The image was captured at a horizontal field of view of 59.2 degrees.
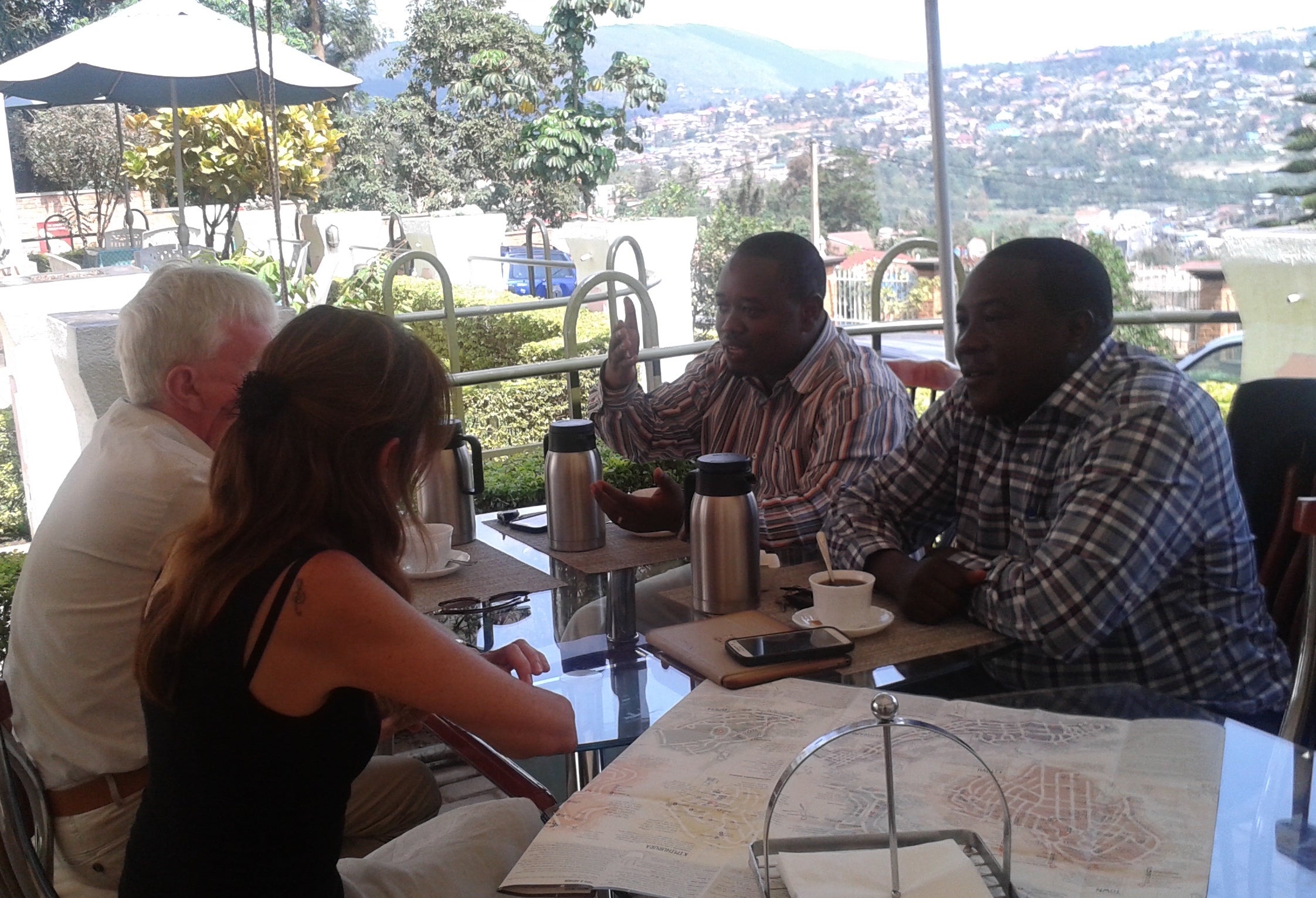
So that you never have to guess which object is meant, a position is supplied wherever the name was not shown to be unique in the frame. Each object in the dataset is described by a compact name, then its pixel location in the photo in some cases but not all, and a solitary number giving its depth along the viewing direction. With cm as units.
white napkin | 103
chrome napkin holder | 103
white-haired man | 169
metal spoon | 180
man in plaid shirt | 175
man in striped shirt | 247
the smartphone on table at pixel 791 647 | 159
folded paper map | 108
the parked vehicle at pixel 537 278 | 1086
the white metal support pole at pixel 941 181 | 335
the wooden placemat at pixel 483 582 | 209
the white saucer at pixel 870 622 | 172
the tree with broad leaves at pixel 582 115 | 1062
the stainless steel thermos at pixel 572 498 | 237
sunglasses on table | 199
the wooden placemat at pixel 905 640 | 164
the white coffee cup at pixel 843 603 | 174
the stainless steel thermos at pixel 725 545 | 191
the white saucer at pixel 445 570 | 220
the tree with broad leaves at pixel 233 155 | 688
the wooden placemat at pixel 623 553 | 224
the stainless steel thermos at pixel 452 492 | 246
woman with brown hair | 132
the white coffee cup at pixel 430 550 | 223
